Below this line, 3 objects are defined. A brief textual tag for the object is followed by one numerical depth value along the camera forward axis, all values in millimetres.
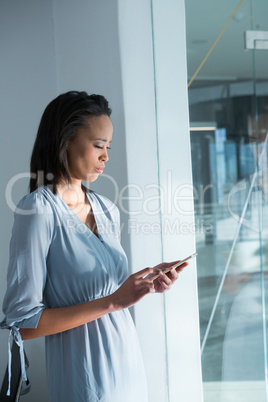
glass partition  1511
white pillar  1839
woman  1080
